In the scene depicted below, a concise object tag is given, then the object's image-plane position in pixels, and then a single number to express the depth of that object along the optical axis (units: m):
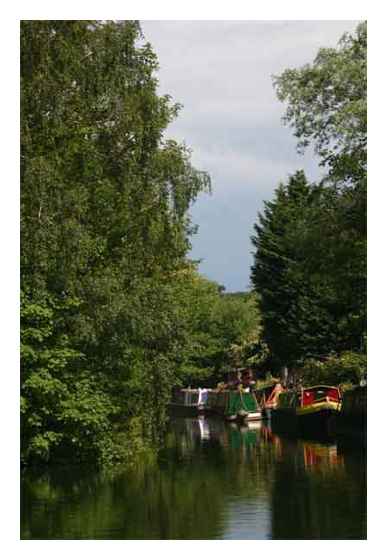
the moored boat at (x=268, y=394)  73.56
